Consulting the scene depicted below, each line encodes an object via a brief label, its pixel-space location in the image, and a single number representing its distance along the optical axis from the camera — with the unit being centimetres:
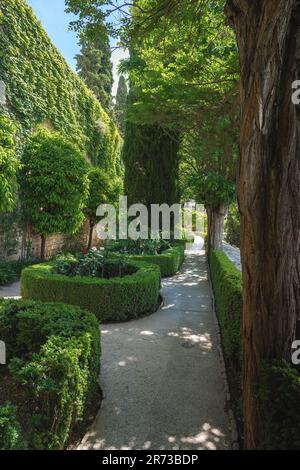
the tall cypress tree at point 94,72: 2472
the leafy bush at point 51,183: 962
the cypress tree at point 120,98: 3275
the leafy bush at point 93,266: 686
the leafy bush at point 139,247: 1114
